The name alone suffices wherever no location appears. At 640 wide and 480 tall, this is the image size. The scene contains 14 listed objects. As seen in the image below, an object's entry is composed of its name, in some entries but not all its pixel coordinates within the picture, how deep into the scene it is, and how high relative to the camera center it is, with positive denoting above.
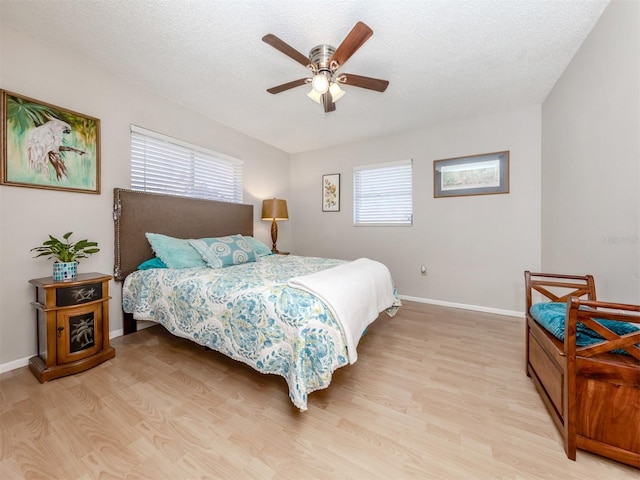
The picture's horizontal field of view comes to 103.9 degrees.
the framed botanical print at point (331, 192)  4.30 +0.80
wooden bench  1.05 -0.66
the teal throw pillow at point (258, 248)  3.42 -0.13
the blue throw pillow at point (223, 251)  2.61 -0.14
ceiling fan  1.59 +1.25
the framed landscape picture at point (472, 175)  3.12 +0.83
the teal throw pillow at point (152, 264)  2.49 -0.26
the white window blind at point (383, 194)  3.75 +0.70
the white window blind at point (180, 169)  2.67 +0.86
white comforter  1.51 -0.39
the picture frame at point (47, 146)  1.83 +0.74
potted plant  1.85 -0.12
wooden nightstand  1.76 -0.65
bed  1.41 -0.40
